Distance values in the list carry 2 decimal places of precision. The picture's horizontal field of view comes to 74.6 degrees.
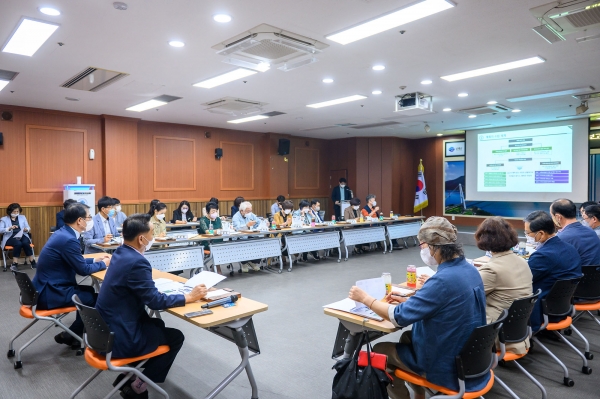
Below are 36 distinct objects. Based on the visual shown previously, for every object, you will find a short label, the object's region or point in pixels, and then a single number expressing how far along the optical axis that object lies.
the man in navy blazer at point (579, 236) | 3.68
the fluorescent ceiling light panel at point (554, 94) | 6.87
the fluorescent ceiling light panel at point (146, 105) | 7.66
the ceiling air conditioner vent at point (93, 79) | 5.68
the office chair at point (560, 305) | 3.01
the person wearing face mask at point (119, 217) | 7.21
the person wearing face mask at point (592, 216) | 4.49
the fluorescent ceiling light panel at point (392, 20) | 3.64
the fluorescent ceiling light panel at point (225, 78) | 5.71
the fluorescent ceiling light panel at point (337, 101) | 7.48
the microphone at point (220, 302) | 2.56
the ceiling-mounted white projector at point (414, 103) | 7.14
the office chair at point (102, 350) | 2.27
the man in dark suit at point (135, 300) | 2.36
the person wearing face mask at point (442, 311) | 1.97
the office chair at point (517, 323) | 2.47
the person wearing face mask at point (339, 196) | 12.89
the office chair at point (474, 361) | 1.96
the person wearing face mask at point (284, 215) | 8.07
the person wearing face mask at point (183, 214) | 8.95
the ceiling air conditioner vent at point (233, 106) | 7.55
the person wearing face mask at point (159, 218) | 6.17
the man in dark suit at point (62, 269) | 3.20
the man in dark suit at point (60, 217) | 7.36
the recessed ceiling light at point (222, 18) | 3.85
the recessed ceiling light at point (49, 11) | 3.70
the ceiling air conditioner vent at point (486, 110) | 8.27
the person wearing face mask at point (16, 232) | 7.31
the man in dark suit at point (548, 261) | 3.09
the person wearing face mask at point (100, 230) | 5.52
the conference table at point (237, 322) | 2.35
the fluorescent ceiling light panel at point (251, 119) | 9.35
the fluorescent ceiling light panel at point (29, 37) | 4.04
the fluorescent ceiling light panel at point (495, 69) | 5.28
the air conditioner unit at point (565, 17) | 3.58
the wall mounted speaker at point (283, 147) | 12.21
